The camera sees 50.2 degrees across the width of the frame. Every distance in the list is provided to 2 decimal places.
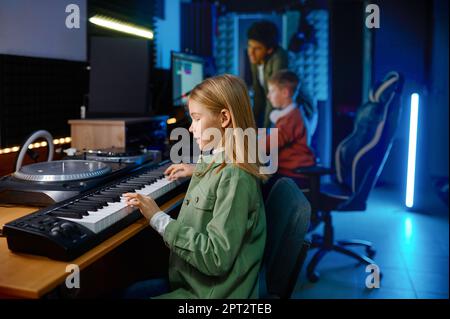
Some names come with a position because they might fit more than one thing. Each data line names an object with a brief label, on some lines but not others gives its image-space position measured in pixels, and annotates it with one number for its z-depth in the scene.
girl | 1.38
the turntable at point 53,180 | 1.63
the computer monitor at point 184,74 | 3.24
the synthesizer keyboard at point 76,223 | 1.22
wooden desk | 1.06
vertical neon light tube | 4.69
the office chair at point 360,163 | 3.36
